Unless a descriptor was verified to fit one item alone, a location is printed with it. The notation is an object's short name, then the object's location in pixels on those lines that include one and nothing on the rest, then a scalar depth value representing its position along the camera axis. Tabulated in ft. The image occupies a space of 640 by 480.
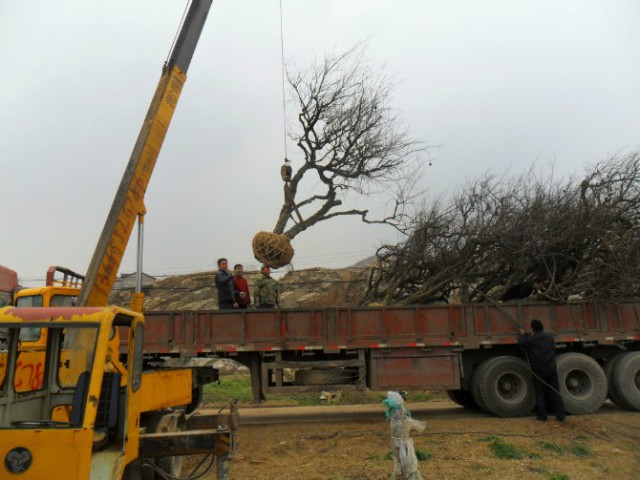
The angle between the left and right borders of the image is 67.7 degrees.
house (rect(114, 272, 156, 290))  79.13
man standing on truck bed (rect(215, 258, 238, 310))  31.86
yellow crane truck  10.95
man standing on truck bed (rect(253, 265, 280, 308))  32.09
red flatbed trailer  29.86
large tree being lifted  54.29
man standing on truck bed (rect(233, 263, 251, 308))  32.99
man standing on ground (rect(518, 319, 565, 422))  29.25
